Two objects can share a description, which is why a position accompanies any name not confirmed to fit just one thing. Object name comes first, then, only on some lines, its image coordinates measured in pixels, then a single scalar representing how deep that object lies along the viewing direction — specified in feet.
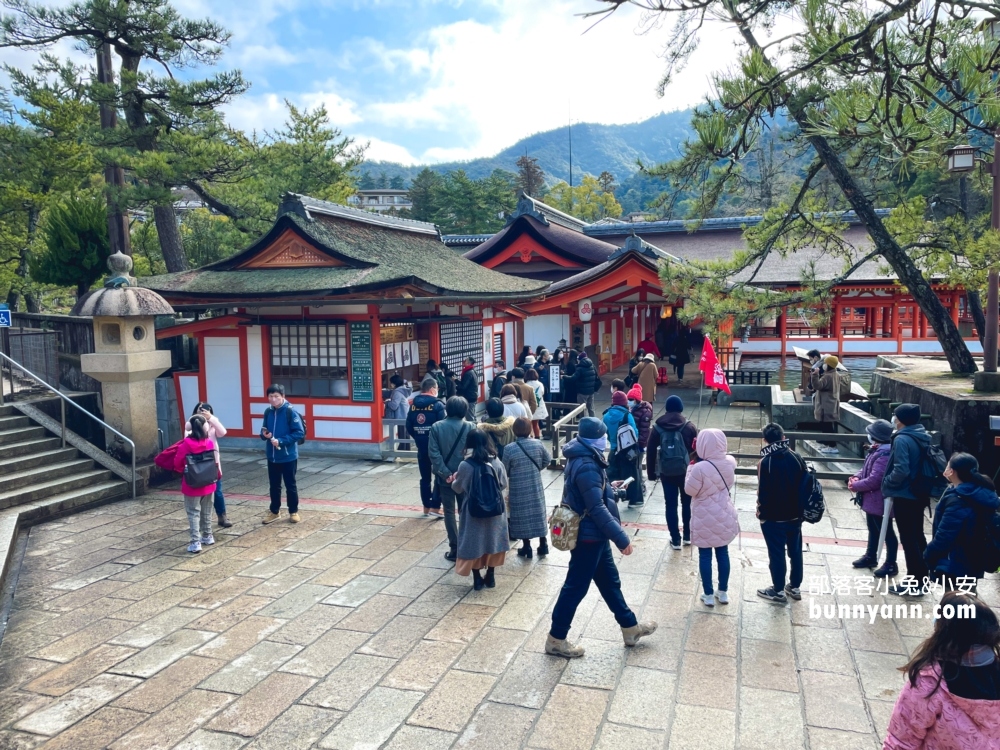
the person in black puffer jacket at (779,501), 19.63
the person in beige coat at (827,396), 41.16
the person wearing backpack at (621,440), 29.22
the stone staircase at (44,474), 31.24
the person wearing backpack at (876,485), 21.74
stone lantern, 35.63
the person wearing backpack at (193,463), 26.08
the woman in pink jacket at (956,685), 9.18
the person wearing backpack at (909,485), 20.43
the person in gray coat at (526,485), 22.20
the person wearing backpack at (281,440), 28.40
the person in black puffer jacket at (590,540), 17.01
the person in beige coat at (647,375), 44.27
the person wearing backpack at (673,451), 24.77
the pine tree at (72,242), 55.26
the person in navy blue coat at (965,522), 16.55
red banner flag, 48.75
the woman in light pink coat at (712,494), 20.01
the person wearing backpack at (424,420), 28.76
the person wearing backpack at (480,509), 21.09
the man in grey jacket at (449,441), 23.95
